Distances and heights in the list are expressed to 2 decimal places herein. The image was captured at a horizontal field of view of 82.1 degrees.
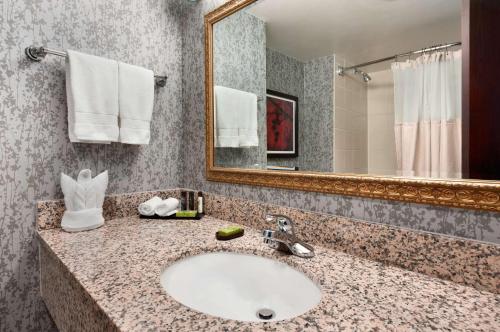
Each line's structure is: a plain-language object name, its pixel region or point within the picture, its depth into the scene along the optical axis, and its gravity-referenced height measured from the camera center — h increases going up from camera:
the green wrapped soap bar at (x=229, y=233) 1.00 -0.26
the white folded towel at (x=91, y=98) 1.09 +0.26
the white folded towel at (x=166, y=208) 1.31 -0.21
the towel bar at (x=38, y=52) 1.05 +0.41
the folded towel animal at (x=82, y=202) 1.09 -0.15
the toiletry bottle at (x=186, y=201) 1.41 -0.19
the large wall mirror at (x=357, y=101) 0.71 +0.19
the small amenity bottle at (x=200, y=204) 1.37 -0.20
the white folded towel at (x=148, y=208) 1.31 -0.21
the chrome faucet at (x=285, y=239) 0.85 -0.24
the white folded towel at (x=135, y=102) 1.24 +0.27
